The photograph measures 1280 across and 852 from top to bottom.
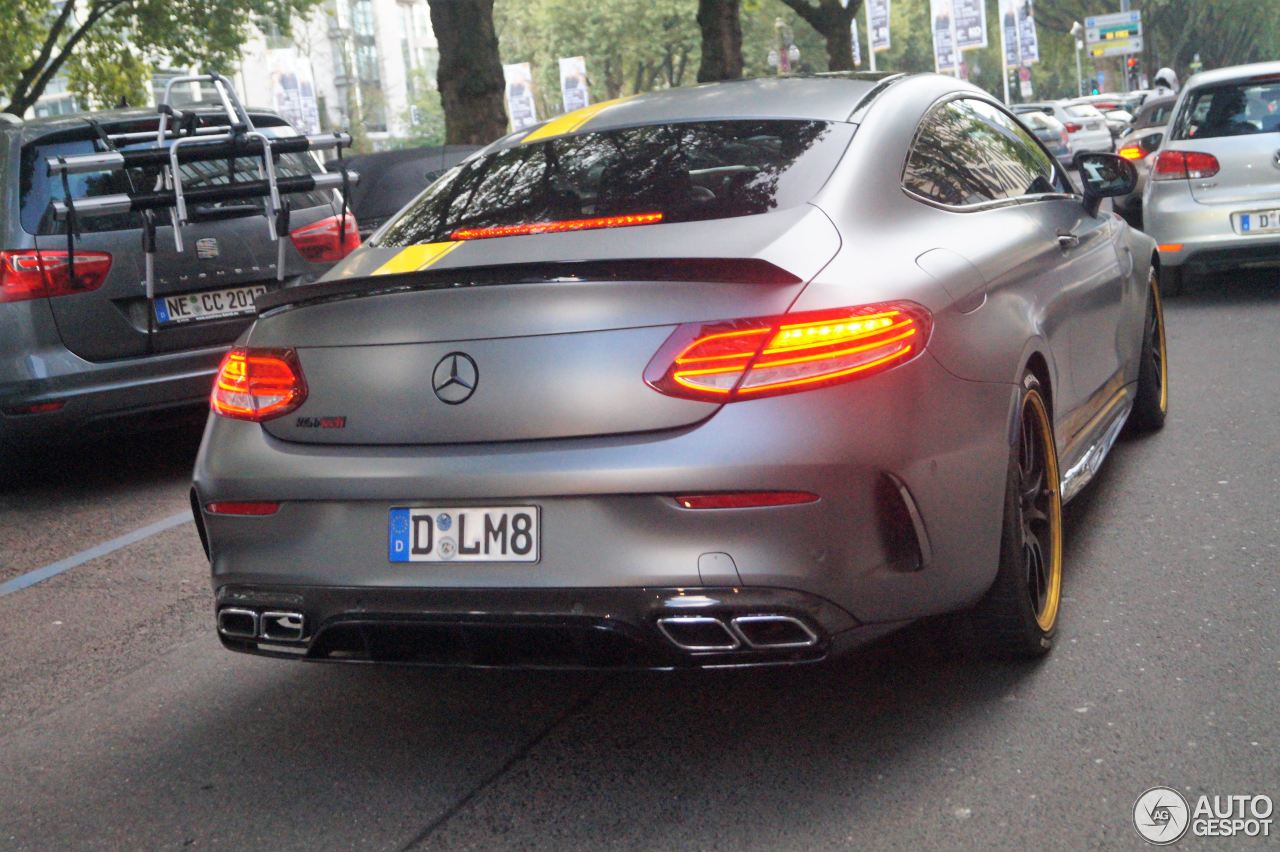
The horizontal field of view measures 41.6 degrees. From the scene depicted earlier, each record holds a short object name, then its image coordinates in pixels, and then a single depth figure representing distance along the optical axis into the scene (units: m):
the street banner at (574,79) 62.41
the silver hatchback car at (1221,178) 11.35
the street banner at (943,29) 71.25
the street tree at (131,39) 24.47
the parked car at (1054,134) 29.46
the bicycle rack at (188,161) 7.00
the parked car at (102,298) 7.38
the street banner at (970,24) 69.38
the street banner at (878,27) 66.94
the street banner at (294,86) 60.34
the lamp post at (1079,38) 92.16
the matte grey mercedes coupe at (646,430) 3.40
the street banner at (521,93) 64.19
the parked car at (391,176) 11.61
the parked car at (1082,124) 41.84
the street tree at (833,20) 35.54
